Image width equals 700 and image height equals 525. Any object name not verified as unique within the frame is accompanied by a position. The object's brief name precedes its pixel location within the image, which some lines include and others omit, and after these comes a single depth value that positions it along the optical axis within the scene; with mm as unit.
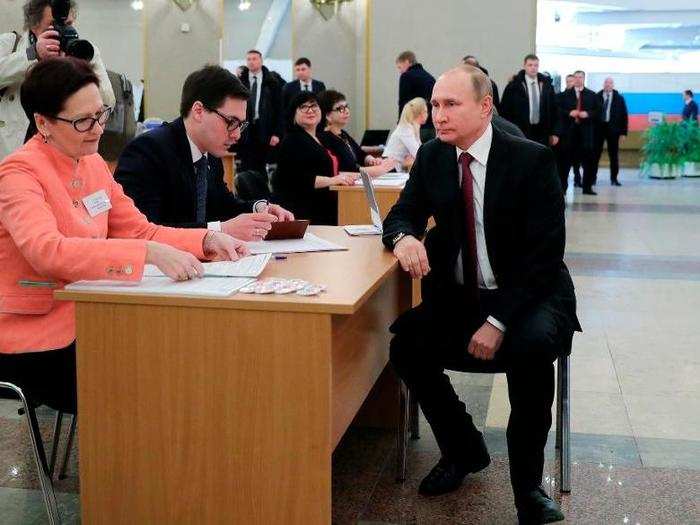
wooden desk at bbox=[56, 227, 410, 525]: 1891
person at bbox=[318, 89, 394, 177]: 5574
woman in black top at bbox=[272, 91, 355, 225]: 5113
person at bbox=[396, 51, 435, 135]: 9125
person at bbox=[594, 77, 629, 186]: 13867
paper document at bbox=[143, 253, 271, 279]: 2139
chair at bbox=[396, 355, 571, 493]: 2596
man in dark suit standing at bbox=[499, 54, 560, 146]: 10625
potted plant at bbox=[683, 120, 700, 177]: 14984
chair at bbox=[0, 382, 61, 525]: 2018
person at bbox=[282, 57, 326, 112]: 10289
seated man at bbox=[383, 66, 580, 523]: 2357
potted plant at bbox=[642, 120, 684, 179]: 15077
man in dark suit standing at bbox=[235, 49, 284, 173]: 9992
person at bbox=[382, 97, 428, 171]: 6625
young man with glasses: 2738
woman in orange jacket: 1961
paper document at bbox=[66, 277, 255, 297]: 1918
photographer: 3801
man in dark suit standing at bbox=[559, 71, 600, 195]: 12469
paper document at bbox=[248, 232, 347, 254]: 2594
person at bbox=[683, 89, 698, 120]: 16234
